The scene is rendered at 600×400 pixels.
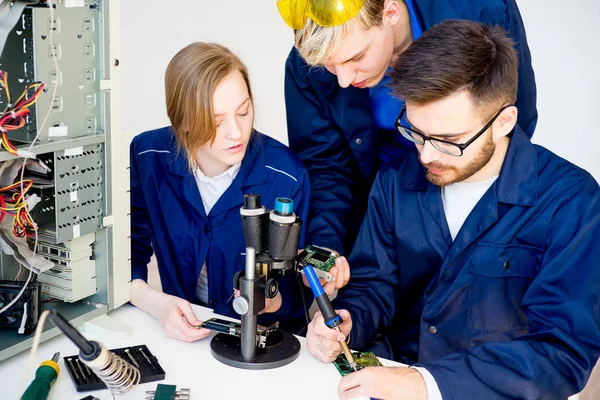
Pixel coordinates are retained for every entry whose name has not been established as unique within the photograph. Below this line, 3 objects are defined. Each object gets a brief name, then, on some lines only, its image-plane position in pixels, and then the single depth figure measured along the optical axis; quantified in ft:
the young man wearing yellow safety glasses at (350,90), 5.50
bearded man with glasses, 4.46
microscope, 4.55
